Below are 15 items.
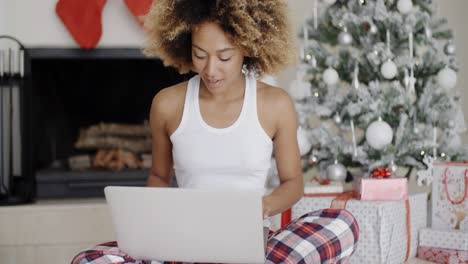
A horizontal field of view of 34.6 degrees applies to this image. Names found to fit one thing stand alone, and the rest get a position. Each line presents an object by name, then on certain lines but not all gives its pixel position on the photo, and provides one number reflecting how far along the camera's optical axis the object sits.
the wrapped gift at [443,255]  2.33
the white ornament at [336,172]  2.71
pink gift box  2.35
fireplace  3.04
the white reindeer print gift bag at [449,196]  2.38
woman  1.52
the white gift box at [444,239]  2.33
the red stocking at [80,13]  2.86
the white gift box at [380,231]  2.26
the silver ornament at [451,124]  2.70
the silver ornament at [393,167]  2.63
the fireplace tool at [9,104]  2.85
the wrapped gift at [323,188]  2.42
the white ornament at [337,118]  2.78
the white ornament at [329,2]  2.75
